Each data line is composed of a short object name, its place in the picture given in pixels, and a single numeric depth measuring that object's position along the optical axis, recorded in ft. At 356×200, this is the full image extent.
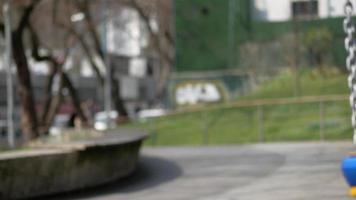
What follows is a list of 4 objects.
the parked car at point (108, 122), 125.68
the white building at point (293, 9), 105.09
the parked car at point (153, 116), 104.01
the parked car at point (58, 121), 193.24
